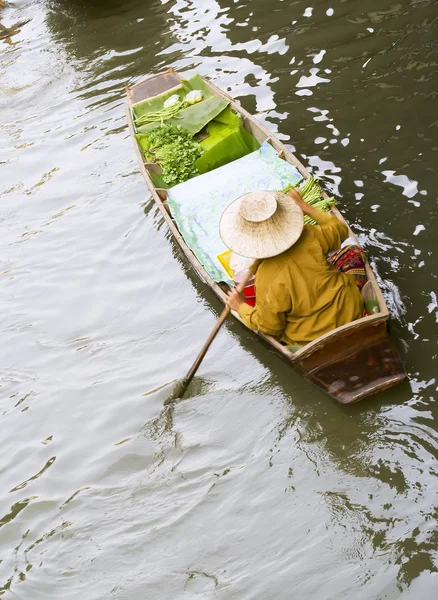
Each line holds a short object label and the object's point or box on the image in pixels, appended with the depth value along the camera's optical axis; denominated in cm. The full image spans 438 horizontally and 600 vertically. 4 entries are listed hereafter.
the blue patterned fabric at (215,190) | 636
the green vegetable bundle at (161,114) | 786
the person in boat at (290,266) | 468
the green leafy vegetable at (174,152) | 720
